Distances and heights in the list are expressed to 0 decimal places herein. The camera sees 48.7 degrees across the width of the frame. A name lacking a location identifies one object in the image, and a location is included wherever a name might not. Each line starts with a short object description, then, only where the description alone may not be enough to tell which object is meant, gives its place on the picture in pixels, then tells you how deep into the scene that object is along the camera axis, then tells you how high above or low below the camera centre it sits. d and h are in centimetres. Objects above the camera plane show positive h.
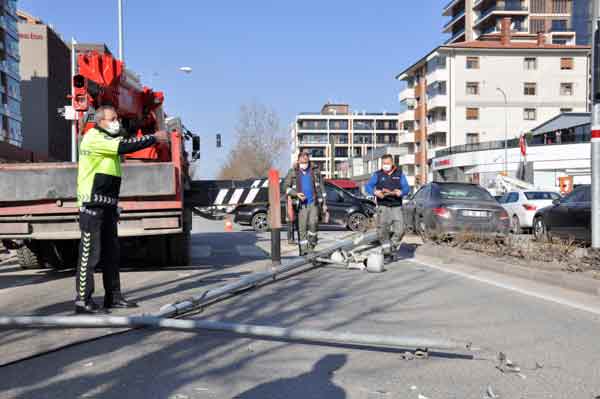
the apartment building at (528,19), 8250 +2226
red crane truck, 841 -5
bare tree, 6191 +418
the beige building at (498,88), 7038 +1125
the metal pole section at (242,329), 466 -105
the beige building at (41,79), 6638 +1219
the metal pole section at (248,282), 593 -100
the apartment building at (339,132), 14300 +1318
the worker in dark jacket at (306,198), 1090 -9
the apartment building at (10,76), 6612 +1215
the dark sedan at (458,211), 1364 -39
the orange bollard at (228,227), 2281 -117
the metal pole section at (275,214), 955 -31
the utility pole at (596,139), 940 +76
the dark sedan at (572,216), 1357 -53
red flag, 4278 +328
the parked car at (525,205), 2172 -43
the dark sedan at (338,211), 2155 -61
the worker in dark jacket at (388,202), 1075 -15
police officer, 606 +5
